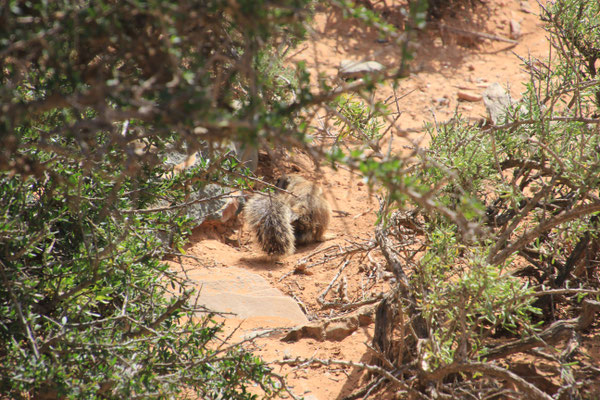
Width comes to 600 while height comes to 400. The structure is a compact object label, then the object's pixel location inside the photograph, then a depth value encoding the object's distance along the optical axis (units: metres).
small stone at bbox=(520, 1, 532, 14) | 21.97
